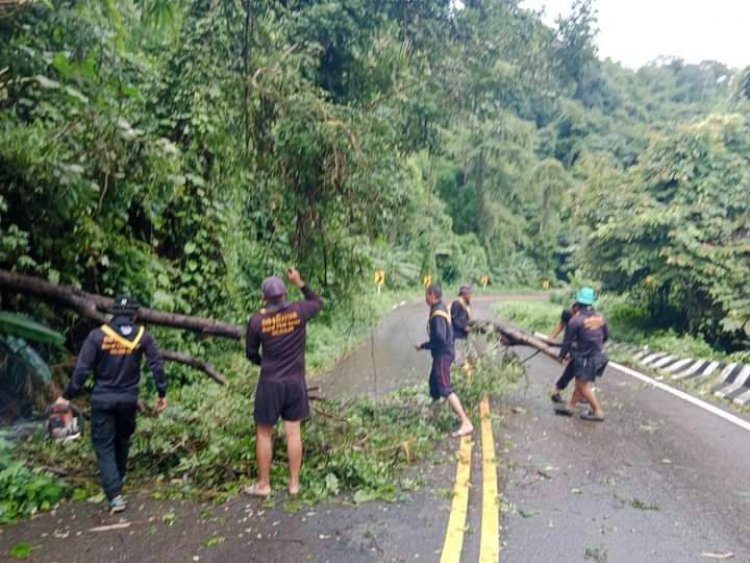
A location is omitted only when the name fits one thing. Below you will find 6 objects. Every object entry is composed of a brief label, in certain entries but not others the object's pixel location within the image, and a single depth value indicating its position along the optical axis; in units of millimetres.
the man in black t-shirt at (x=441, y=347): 7926
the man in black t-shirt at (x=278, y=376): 5793
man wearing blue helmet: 8812
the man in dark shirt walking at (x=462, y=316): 9891
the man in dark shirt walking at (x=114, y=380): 5516
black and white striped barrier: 10727
